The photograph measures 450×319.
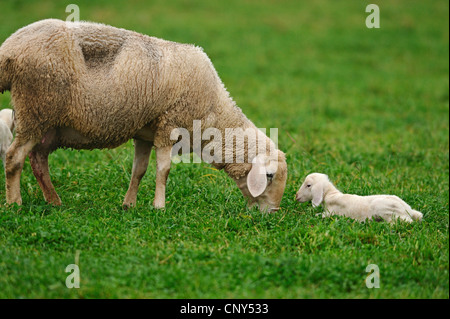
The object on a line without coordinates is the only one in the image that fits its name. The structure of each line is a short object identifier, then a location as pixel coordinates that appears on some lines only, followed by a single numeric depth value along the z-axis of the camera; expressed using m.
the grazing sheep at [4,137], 12.19
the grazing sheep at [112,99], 10.29
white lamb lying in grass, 11.07
